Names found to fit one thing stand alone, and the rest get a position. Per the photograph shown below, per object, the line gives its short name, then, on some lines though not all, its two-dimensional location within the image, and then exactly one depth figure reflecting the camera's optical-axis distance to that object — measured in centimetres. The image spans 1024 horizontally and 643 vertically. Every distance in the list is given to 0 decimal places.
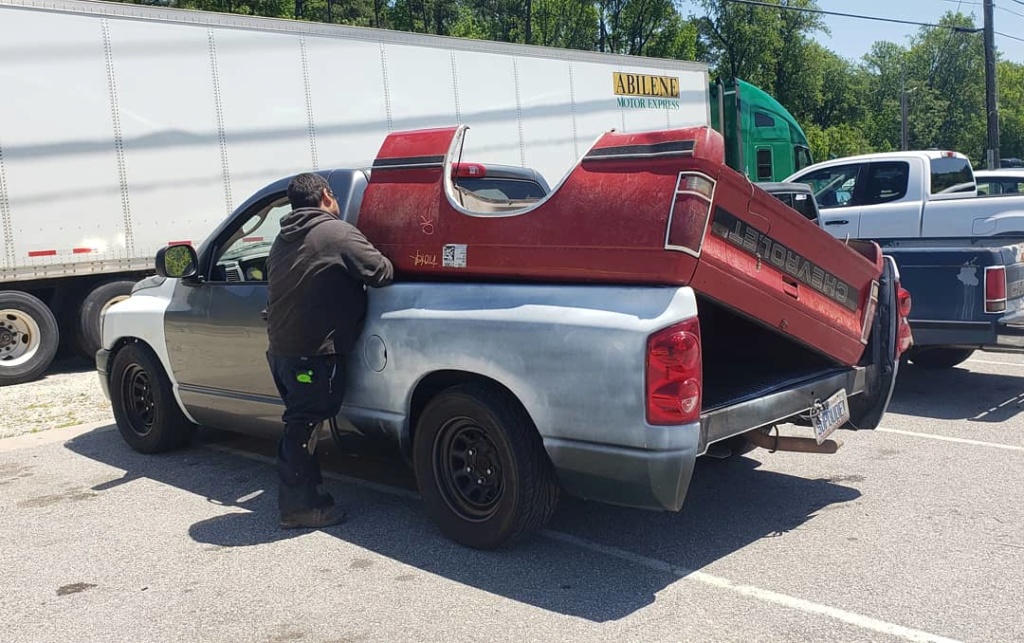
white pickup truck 981
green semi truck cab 1891
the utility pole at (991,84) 2739
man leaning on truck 478
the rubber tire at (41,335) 1020
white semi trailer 990
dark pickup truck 696
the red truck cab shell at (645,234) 401
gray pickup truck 389
